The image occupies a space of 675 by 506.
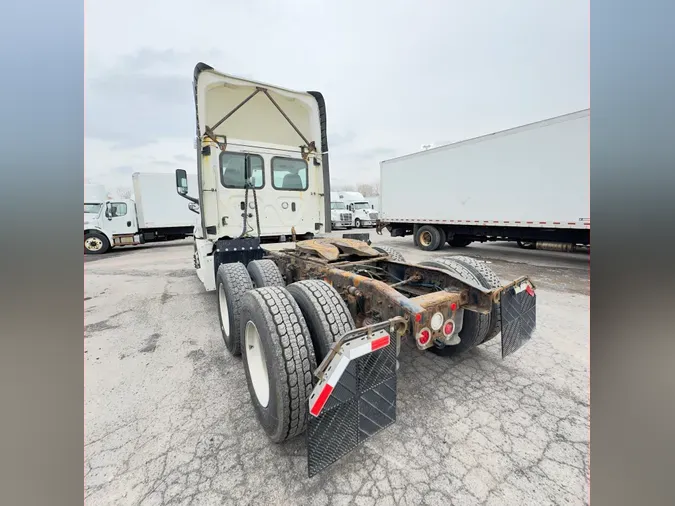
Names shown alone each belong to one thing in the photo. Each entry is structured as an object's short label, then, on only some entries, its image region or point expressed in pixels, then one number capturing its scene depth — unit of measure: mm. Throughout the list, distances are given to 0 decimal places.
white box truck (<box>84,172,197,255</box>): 13455
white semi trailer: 8070
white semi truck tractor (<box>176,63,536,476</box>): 1742
